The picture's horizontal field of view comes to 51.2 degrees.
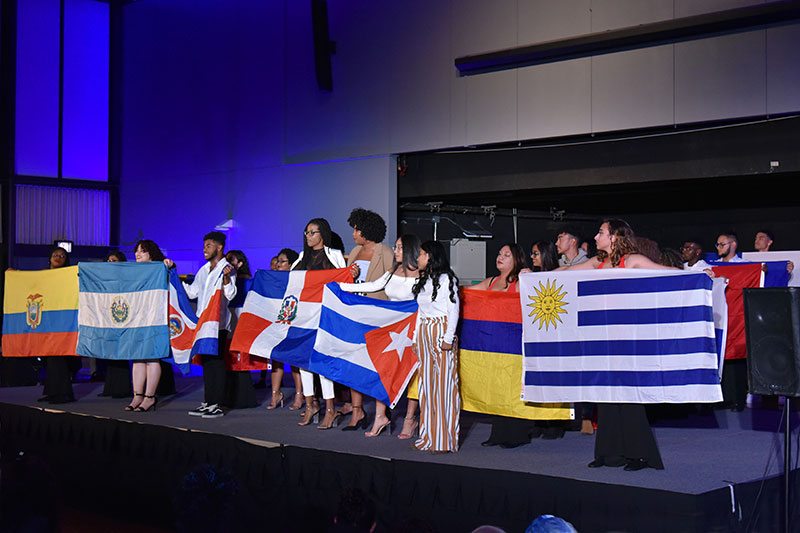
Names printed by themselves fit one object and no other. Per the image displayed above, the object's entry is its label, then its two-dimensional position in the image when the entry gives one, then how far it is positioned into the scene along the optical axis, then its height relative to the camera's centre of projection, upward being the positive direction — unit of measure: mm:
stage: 4543 -1276
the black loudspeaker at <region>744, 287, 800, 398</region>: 4051 -313
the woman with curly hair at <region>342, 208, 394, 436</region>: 7020 +182
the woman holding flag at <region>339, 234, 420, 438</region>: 6355 -56
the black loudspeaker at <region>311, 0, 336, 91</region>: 11870 +3323
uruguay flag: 5328 -406
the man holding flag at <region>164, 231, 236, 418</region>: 7652 -185
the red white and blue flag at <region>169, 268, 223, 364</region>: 7648 -441
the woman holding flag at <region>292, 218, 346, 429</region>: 7508 +227
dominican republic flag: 7348 -354
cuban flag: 6582 -548
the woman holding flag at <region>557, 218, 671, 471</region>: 5316 -972
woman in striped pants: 5941 -540
